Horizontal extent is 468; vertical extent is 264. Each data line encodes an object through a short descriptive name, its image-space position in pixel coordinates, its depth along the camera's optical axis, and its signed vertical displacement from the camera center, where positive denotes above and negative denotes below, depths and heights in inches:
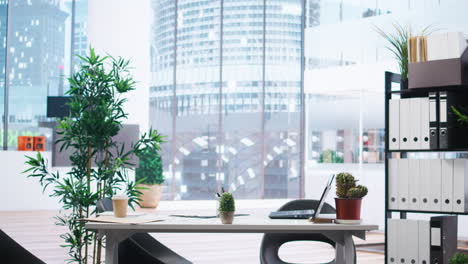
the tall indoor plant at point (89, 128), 159.2 +4.3
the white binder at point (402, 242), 168.2 -25.3
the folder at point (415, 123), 164.4 +6.6
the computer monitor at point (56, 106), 384.5 +23.6
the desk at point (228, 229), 113.0 -14.9
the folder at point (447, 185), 160.6 -9.4
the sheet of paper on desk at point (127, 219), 114.3 -13.9
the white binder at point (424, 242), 164.4 -24.6
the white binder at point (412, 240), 166.2 -24.6
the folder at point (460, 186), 158.7 -9.5
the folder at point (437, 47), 164.9 +26.7
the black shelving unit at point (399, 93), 162.3 +14.9
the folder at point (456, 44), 162.2 +27.0
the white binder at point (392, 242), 170.4 -25.6
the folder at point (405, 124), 166.4 +6.4
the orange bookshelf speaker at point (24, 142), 409.1 +1.4
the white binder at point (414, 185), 165.3 -9.8
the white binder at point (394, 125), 168.2 +6.1
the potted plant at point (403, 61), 176.2 +24.5
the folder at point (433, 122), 160.6 +6.7
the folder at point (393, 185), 169.0 -10.0
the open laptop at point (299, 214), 118.9 -13.7
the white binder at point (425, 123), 162.7 +6.5
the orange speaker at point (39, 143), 411.5 +0.9
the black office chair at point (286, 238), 154.1 -23.0
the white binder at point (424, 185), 163.3 -9.6
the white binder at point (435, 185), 161.8 -9.5
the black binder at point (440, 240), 161.6 -23.9
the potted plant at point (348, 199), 115.1 -9.5
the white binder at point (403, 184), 167.5 -9.6
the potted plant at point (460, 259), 112.4 -19.8
